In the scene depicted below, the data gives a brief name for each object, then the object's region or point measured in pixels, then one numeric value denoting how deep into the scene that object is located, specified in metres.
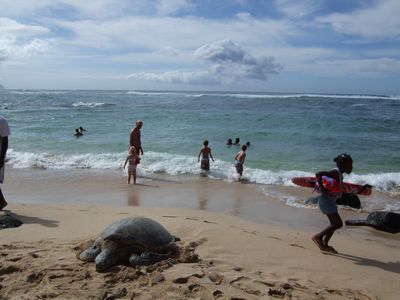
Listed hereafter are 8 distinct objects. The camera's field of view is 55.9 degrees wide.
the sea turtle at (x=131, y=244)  4.26
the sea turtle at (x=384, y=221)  6.54
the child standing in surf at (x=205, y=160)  11.56
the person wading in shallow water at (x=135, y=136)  11.17
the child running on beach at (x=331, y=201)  5.00
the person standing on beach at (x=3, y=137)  6.26
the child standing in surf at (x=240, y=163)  11.09
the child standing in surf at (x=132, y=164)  9.97
